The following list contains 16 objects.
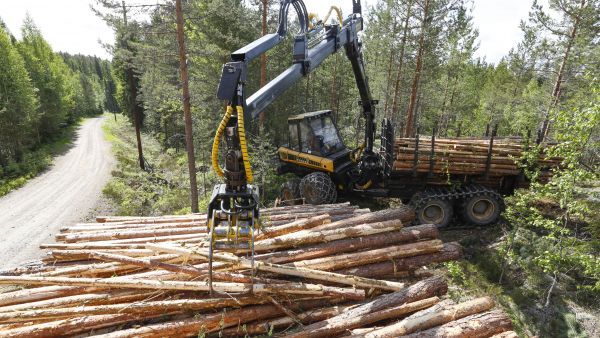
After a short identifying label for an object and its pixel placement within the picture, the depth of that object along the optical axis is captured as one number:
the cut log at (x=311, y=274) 5.02
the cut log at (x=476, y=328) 4.00
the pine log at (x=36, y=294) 4.91
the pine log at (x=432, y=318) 4.15
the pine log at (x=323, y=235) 5.75
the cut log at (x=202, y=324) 4.24
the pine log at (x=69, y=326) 4.20
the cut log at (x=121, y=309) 4.44
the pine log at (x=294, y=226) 6.17
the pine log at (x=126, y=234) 6.83
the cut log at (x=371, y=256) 5.43
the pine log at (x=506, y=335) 3.96
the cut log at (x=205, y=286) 4.70
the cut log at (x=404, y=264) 5.54
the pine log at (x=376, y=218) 6.35
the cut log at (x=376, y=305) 4.33
